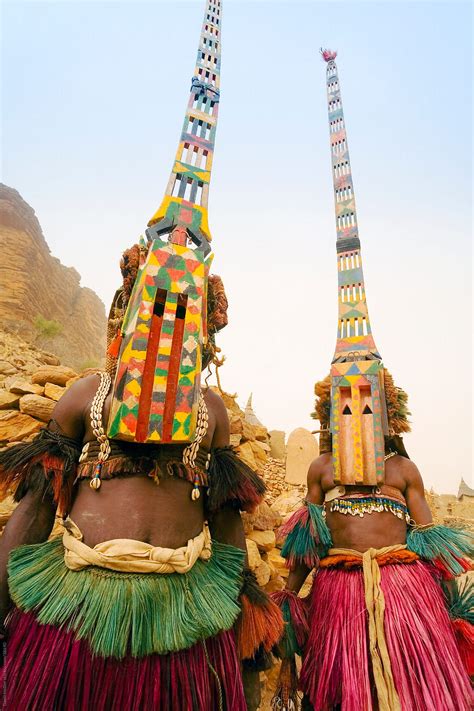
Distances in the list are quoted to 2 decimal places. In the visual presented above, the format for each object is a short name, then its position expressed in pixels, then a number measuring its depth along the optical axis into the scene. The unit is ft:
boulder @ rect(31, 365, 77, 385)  16.05
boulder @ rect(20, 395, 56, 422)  14.07
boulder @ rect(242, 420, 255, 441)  20.53
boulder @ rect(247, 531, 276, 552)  14.98
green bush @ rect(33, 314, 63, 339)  71.61
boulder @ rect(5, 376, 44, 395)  14.99
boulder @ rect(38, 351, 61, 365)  25.78
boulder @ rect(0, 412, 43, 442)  13.14
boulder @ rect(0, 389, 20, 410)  14.30
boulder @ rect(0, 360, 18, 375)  20.33
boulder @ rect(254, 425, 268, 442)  25.72
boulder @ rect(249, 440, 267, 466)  21.31
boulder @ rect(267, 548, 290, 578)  15.26
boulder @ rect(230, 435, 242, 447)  18.93
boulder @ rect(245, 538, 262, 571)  13.23
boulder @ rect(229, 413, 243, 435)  20.01
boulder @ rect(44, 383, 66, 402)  14.93
